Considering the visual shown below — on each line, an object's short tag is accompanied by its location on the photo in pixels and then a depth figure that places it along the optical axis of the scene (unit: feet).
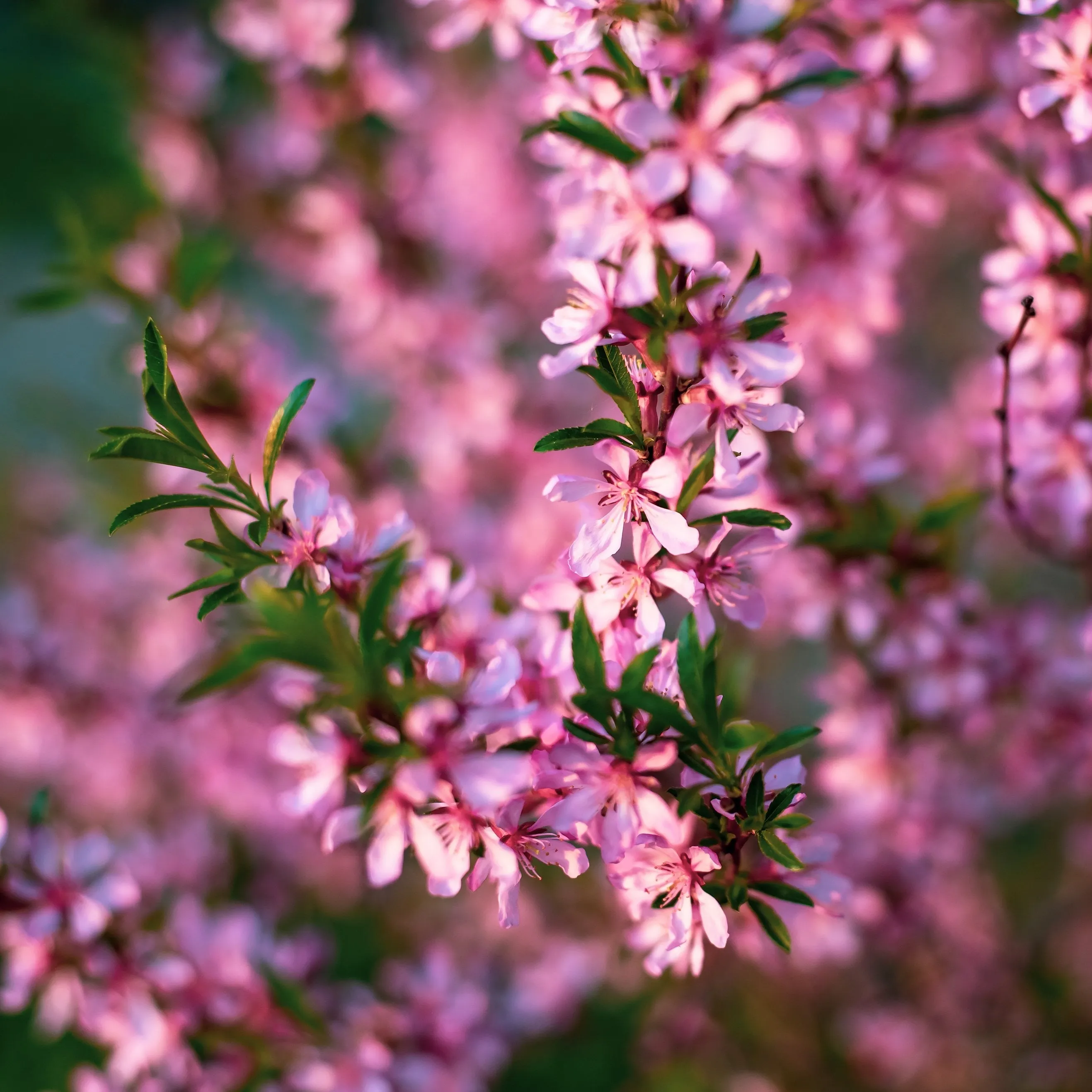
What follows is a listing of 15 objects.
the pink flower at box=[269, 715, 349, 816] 1.90
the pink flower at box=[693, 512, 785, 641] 1.93
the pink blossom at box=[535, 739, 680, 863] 1.88
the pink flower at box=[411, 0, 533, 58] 2.09
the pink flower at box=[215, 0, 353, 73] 2.38
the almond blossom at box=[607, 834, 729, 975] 1.90
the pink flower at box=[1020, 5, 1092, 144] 2.00
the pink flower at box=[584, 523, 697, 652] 1.93
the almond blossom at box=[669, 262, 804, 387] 1.88
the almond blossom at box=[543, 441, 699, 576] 1.90
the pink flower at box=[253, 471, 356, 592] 1.94
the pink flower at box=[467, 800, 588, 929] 1.89
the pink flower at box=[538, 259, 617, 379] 1.89
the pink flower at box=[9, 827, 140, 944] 2.05
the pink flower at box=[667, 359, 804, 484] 1.90
